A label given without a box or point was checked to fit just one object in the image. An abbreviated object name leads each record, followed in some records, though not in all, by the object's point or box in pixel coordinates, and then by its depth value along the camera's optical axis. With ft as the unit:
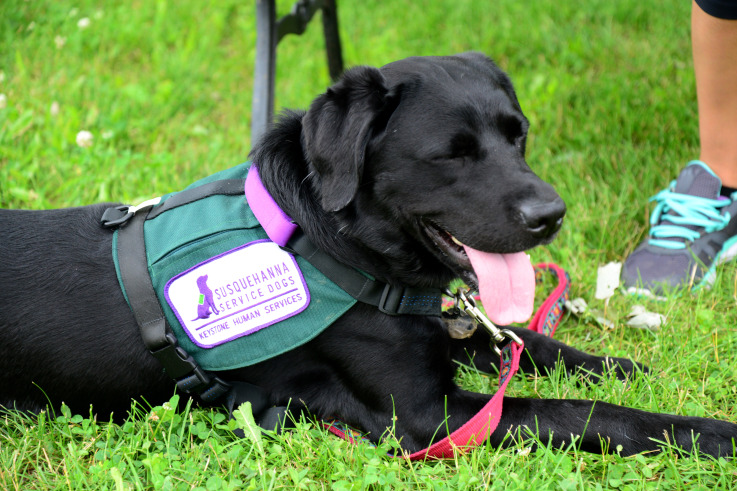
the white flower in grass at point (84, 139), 6.99
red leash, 5.22
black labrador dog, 5.18
